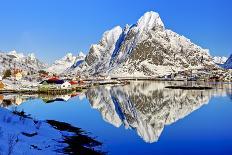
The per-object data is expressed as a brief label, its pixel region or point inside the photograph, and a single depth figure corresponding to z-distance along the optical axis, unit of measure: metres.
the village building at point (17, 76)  96.61
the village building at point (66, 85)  78.08
